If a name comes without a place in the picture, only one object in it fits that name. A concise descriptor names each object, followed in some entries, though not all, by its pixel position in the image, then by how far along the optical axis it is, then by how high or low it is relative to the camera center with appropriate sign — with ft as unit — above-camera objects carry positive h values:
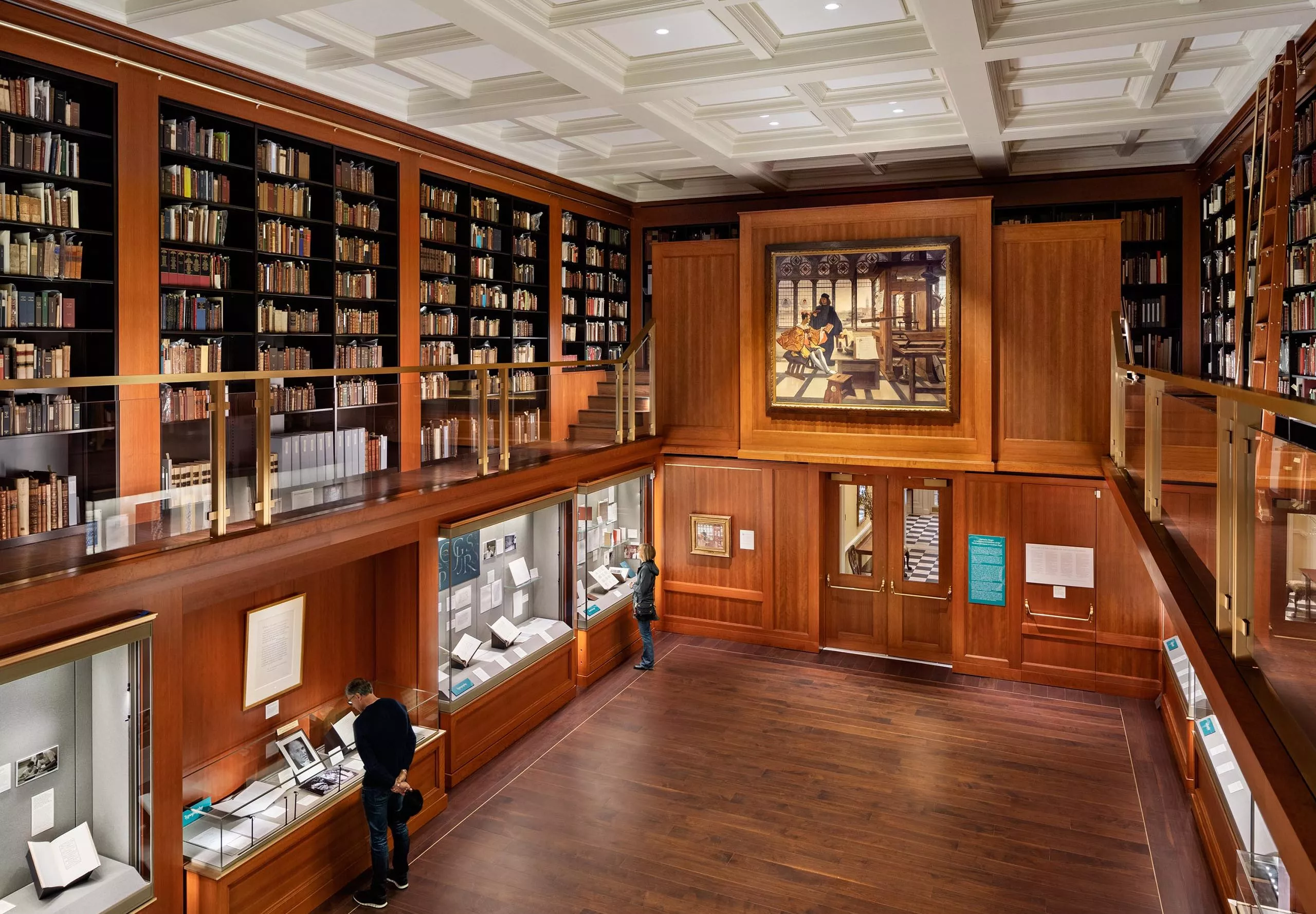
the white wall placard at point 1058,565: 28.35 -4.65
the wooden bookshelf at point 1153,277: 32.50 +5.22
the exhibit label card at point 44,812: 13.44 -5.87
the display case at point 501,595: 21.79 -4.78
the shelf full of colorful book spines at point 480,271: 29.71 +5.41
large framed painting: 29.63 +3.21
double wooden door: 30.66 -5.09
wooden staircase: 28.81 +0.14
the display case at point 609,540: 28.02 -4.02
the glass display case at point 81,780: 13.10 -5.47
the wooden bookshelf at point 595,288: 37.52 +5.88
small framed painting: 33.24 -4.27
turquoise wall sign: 29.48 -4.96
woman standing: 29.17 -5.65
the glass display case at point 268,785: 15.14 -6.92
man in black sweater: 16.79 -6.58
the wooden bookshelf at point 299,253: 21.62 +4.58
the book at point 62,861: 13.20 -6.57
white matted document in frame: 17.80 -4.69
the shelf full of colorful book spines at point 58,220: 17.63 +4.18
